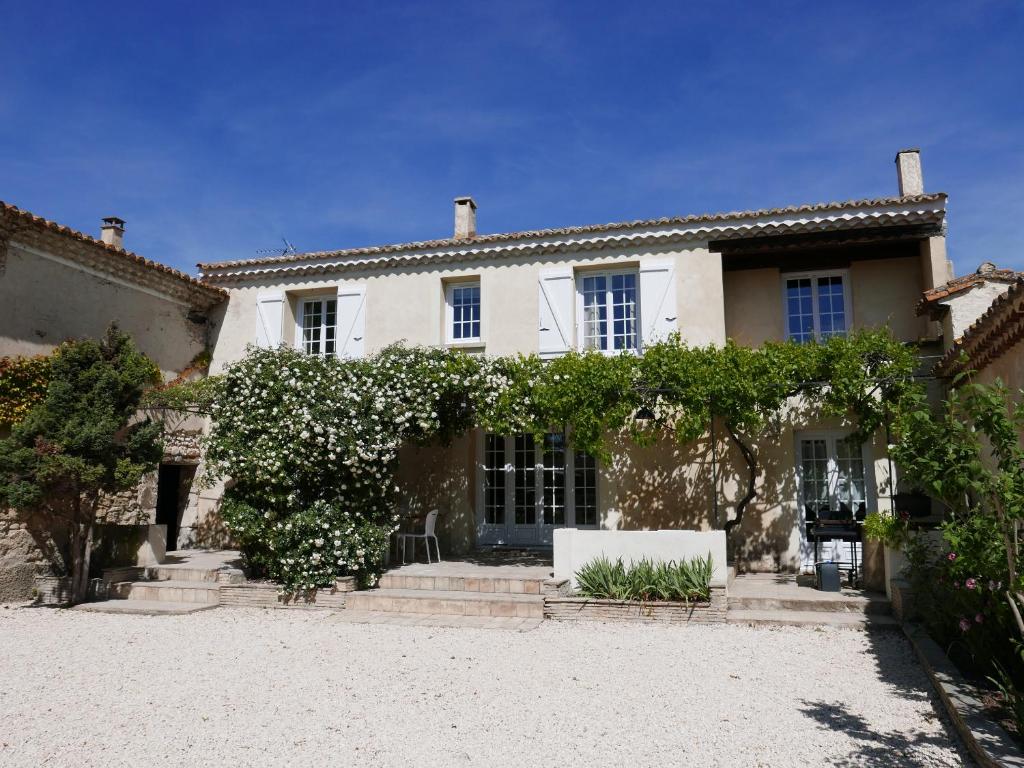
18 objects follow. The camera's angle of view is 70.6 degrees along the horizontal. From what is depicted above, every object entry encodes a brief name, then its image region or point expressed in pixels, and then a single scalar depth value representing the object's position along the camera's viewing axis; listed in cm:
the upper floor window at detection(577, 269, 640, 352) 1256
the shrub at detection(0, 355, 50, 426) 977
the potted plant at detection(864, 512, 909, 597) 814
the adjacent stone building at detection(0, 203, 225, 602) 1023
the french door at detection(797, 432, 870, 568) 1116
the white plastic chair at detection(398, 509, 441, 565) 1142
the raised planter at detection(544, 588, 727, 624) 834
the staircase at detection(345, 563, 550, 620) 902
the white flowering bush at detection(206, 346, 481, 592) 985
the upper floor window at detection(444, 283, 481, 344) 1335
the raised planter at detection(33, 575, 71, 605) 970
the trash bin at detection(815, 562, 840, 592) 916
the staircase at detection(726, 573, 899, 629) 804
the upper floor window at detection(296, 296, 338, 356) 1420
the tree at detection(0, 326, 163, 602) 903
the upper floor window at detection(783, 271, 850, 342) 1209
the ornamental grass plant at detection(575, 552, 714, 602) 859
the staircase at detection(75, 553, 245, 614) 957
